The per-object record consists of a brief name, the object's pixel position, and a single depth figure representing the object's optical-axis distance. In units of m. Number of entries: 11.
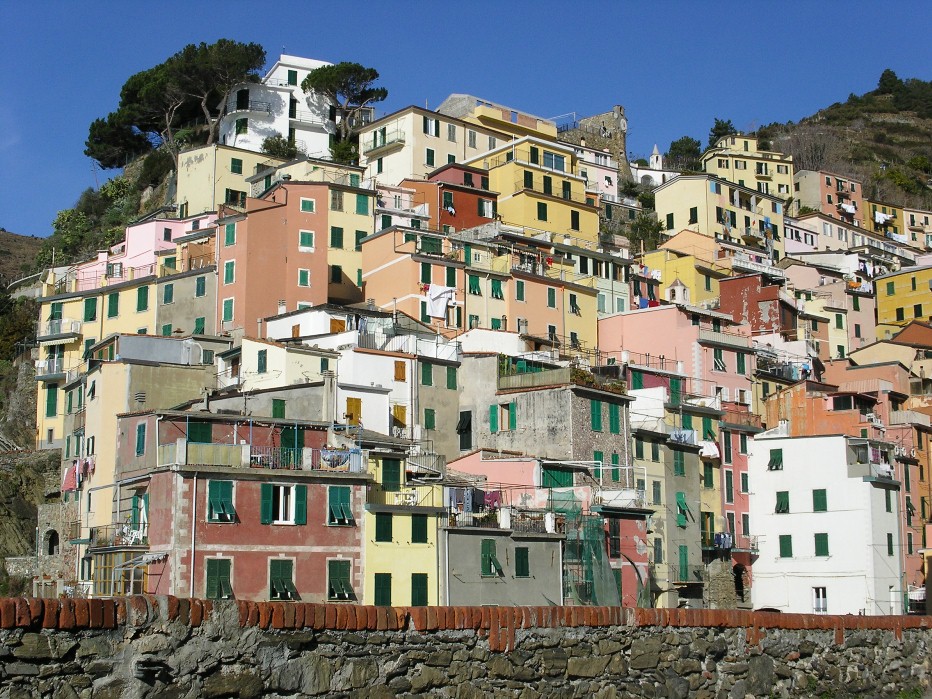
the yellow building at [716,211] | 99.69
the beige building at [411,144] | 87.94
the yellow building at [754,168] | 119.56
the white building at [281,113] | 92.69
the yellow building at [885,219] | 130.12
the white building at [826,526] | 55.44
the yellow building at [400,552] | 39.84
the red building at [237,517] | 36.84
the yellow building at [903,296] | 100.19
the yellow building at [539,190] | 80.19
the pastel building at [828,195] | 126.44
